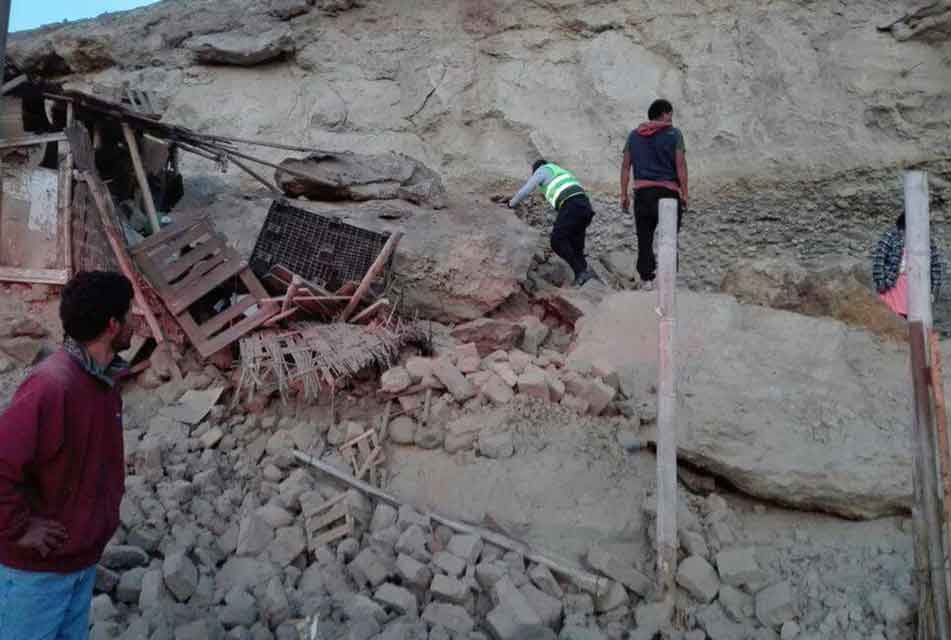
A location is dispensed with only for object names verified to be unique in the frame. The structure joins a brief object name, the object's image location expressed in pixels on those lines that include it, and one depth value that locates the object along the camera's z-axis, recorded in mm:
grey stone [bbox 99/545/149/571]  4000
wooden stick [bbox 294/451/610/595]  4117
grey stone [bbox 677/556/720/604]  4090
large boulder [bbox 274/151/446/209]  7711
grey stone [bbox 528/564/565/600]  4109
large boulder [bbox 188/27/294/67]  10945
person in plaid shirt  5945
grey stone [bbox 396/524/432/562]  4262
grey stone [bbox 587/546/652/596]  4113
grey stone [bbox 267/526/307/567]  4277
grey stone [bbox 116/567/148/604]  3807
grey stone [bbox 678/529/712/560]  4273
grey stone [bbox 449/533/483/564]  4230
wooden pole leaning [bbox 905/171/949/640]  3486
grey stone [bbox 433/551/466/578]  4121
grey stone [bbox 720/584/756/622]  4035
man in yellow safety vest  7148
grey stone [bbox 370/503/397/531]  4523
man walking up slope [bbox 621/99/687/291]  6582
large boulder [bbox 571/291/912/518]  4508
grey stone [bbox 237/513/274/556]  4309
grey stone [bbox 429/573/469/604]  3977
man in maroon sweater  2436
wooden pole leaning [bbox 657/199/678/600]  4031
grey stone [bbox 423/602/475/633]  3836
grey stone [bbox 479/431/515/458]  5012
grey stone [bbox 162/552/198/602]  3850
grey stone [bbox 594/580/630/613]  4039
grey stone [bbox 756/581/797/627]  3977
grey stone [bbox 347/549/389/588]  4098
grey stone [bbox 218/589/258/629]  3736
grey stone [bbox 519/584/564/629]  3898
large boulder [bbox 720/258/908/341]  5797
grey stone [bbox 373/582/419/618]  3918
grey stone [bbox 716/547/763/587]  4172
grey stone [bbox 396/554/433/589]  4059
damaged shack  5574
